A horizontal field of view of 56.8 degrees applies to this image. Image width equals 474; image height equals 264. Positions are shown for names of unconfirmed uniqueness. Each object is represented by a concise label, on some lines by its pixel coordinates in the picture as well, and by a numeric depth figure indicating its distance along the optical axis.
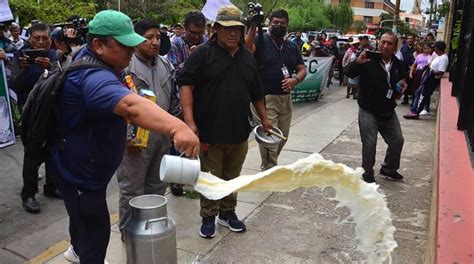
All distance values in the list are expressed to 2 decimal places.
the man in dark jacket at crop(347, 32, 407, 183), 4.98
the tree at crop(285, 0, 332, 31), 50.56
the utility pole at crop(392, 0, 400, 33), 31.25
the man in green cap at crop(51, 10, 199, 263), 1.91
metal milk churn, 2.51
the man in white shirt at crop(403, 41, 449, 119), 9.21
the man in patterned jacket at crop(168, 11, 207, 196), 4.61
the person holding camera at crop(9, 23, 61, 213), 4.38
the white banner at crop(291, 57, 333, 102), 11.56
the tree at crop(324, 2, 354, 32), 66.94
